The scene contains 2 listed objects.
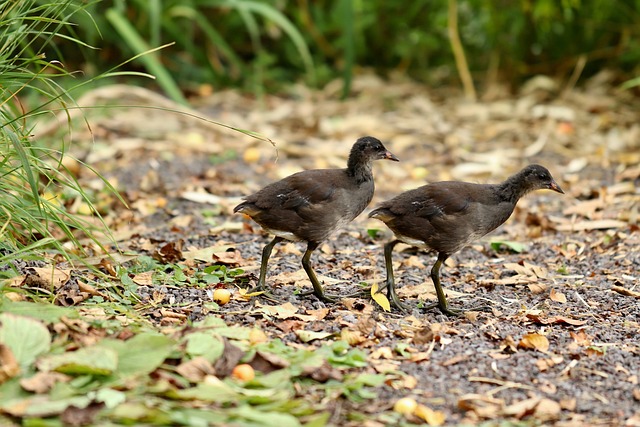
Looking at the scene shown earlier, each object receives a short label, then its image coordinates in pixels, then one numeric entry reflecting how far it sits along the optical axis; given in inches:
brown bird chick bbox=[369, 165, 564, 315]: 353.4
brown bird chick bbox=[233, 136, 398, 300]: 351.9
